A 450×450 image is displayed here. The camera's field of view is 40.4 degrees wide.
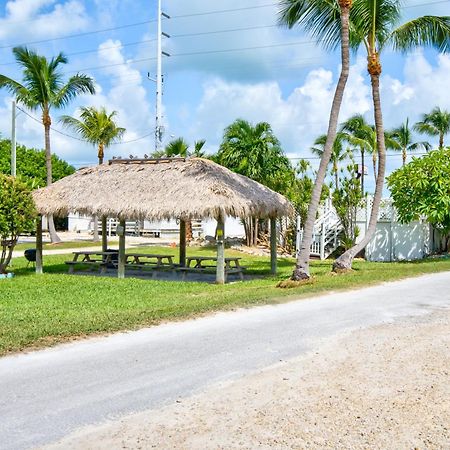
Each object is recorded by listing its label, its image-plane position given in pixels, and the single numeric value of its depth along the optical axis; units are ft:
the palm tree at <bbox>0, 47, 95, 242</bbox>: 95.14
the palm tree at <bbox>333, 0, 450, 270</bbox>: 58.95
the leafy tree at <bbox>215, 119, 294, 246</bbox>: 97.40
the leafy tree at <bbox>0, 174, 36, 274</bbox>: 55.16
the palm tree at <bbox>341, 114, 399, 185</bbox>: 125.67
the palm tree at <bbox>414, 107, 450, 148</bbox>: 144.66
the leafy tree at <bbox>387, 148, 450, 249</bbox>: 73.51
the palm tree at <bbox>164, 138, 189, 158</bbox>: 106.83
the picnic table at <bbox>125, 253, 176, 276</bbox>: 61.11
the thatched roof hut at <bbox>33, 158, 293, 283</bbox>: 52.19
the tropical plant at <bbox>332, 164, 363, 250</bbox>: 82.94
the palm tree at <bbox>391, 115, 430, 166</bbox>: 154.51
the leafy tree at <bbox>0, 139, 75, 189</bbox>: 161.27
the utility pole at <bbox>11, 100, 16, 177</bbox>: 111.76
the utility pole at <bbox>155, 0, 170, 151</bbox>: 117.91
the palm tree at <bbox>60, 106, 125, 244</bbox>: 110.22
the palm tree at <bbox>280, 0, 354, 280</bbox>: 50.14
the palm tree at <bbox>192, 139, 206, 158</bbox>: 108.58
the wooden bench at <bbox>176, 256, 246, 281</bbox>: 57.77
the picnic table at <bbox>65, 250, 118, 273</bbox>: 64.19
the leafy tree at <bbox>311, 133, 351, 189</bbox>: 132.46
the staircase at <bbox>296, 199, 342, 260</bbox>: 85.66
